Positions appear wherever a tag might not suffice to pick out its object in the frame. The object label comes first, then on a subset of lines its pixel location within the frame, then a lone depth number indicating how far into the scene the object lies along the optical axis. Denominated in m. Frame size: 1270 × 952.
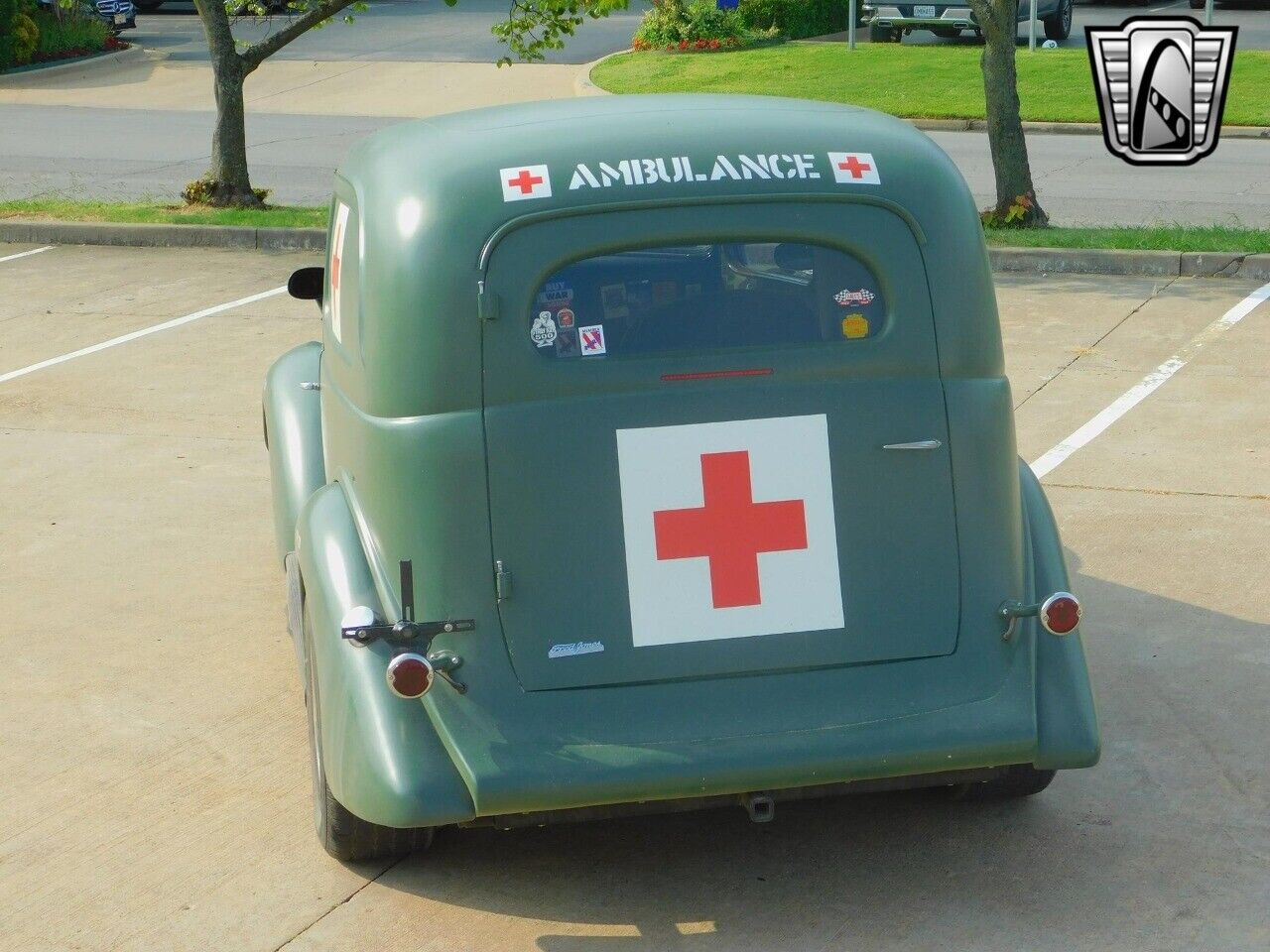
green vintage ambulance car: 4.07
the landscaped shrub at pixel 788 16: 28.09
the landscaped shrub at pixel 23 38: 27.75
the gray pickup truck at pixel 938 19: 25.61
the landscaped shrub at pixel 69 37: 28.69
